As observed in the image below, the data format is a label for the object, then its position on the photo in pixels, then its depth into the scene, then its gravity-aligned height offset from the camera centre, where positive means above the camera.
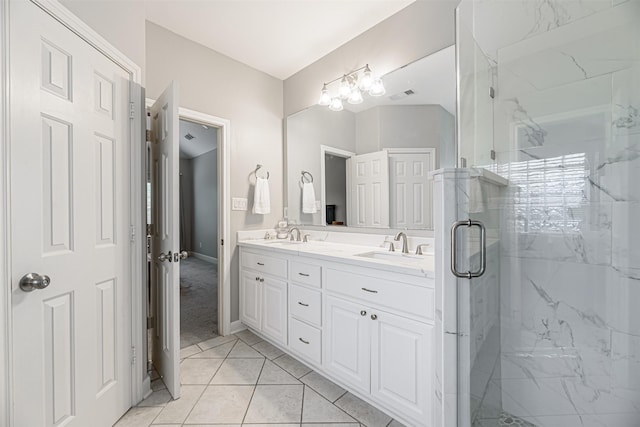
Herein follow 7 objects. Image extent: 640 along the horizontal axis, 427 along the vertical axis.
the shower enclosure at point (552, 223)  1.15 -0.06
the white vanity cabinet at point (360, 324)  1.34 -0.68
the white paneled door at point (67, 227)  1.03 -0.06
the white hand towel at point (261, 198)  2.70 +0.14
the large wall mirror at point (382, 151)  1.86 +0.49
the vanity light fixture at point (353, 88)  2.19 +1.04
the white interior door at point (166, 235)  1.63 -0.14
